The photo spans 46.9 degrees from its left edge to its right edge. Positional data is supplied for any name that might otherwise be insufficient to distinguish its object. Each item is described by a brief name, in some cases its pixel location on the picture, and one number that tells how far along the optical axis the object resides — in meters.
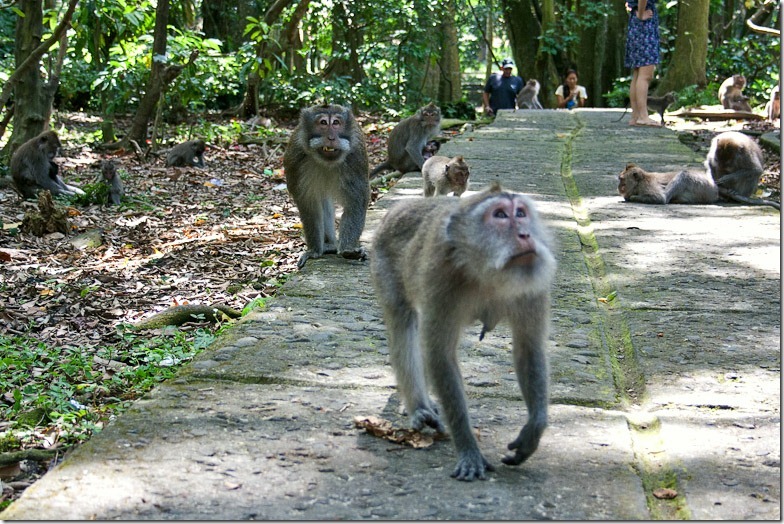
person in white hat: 20.94
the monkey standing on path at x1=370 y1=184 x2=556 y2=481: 2.90
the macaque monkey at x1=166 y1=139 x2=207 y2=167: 12.95
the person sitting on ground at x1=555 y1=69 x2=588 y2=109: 22.89
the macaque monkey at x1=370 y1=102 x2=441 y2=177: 11.68
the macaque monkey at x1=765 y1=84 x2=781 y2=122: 16.41
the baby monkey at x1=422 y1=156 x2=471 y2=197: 8.05
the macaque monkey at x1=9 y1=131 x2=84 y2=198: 10.52
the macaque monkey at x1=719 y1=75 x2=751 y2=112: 17.27
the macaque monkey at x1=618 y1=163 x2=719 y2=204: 8.52
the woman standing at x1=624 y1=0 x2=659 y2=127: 13.48
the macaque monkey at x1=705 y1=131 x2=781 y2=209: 8.87
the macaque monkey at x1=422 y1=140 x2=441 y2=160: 11.12
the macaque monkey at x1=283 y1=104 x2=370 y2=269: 6.33
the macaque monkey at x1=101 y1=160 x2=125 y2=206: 10.23
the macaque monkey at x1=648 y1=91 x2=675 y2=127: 16.09
